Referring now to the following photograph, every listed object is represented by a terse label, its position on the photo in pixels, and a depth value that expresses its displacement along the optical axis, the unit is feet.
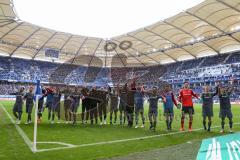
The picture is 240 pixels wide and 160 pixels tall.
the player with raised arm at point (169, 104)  41.64
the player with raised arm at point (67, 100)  51.44
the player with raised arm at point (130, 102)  47.16
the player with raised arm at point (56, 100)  51.47
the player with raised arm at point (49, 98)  50.20
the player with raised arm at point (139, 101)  45.70
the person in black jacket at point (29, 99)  47.37
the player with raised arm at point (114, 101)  51.34
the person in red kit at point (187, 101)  41.81
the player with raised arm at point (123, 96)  47.52
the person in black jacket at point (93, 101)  48.66
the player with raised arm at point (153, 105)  42.24
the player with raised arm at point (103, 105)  49.44
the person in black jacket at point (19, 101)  47.26
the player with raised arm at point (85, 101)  48.60
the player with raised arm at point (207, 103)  41.04
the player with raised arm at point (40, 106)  49.23
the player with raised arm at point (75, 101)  51.55
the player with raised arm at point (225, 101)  40.14
